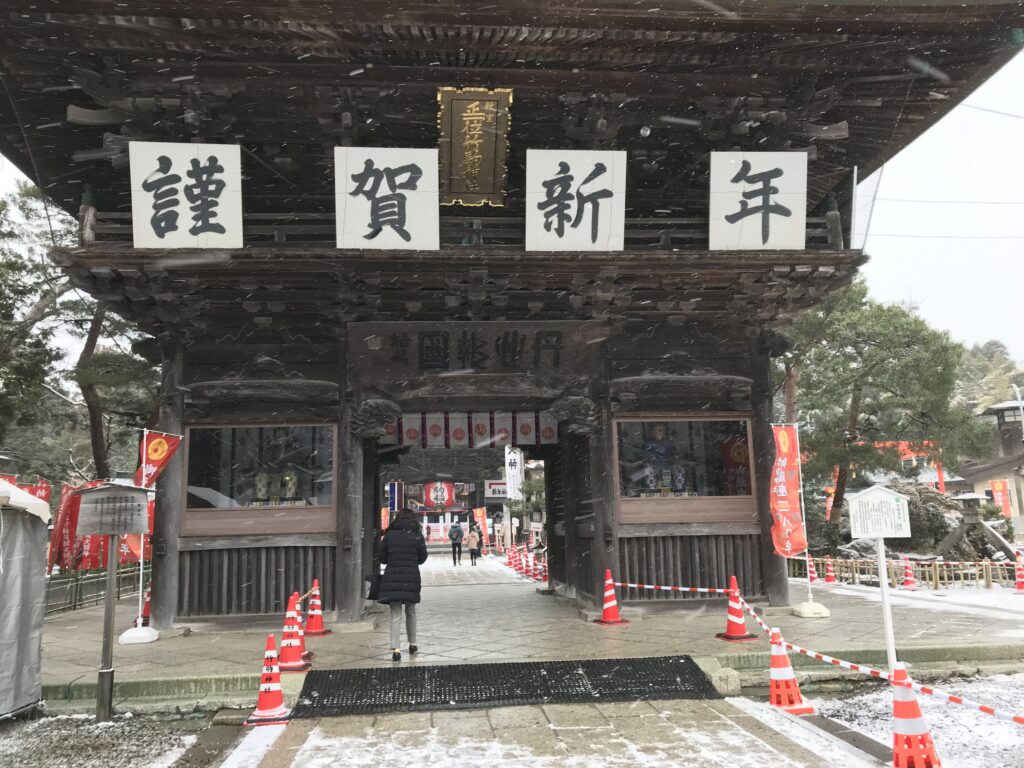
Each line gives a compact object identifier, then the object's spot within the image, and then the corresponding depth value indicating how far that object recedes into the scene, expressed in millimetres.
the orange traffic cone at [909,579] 15516
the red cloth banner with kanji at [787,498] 10109
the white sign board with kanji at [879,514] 6031
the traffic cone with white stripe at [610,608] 9859
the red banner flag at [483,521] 43175
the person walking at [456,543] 30239
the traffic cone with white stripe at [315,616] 9461
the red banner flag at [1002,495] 31266
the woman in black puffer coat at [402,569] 8055
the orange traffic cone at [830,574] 17156
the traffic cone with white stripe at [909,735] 4586
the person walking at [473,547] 30125
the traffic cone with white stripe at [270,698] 6309
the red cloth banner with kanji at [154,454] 9508
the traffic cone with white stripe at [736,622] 8148
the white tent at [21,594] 6441
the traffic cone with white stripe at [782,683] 6422
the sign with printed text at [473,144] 8914
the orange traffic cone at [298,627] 7441
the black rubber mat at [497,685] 6578
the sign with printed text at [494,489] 48562
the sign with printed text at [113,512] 6805
